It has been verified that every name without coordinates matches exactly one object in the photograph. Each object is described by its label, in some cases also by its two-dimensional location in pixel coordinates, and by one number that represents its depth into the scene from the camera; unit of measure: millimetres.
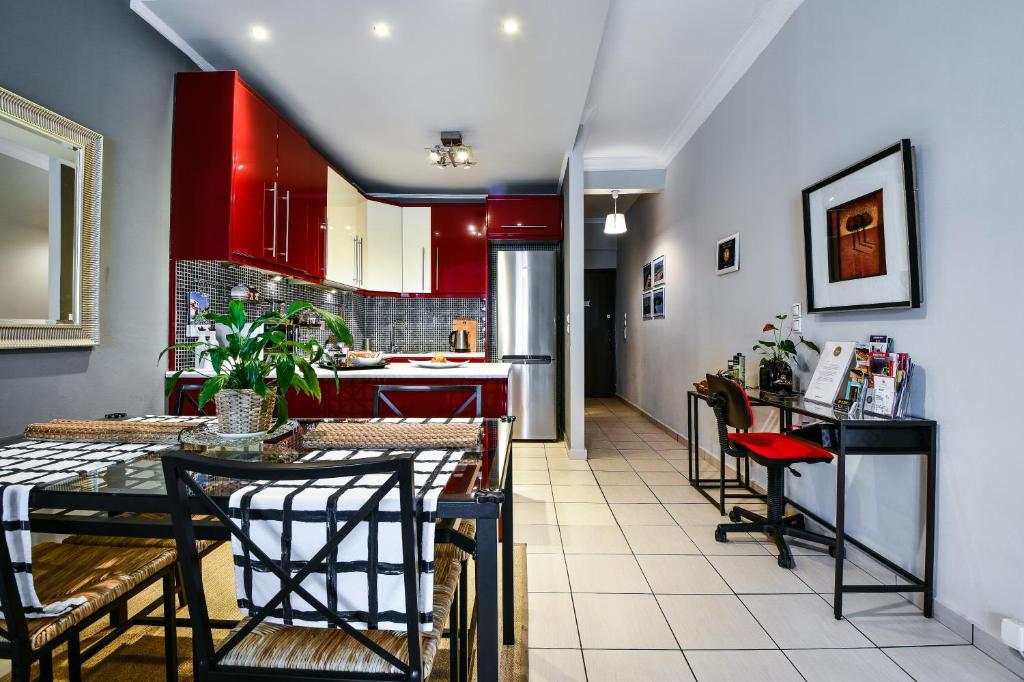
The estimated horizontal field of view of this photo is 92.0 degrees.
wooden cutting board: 5199
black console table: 1786
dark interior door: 8180
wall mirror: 1763
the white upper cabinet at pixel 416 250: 5004
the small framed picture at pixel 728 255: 3422
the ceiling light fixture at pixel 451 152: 3738
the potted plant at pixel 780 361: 2693
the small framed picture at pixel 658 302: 5289
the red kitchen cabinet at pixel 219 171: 2531
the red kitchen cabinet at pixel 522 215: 4969
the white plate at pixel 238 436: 1392
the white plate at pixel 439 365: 3017
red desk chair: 2254
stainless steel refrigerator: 4773
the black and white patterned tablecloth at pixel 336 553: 873
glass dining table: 942
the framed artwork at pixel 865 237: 1900
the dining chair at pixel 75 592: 963
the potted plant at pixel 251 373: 1327
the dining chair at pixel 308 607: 815
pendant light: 5129
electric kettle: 5070
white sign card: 2186
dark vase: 2684
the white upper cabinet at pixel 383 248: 4855
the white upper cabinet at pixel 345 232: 3945
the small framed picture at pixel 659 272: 5285
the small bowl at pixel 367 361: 3106
